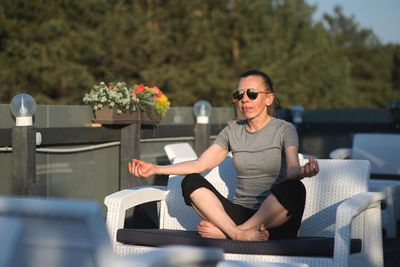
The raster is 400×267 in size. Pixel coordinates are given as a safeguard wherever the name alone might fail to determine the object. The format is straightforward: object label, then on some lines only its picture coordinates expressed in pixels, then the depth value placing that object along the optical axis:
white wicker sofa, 2.61
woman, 2.79
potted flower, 5.07
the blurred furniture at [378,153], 6.69
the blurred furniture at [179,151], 5.08
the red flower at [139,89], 5.42
